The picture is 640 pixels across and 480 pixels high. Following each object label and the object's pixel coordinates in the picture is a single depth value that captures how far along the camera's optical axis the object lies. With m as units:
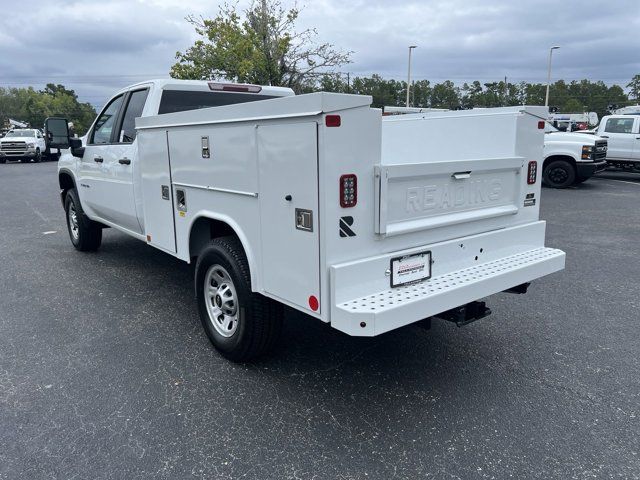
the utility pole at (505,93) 66.88
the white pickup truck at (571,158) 14.18
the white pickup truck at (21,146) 28.70
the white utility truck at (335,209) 2.83
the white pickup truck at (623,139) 16.20
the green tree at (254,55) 21.16
